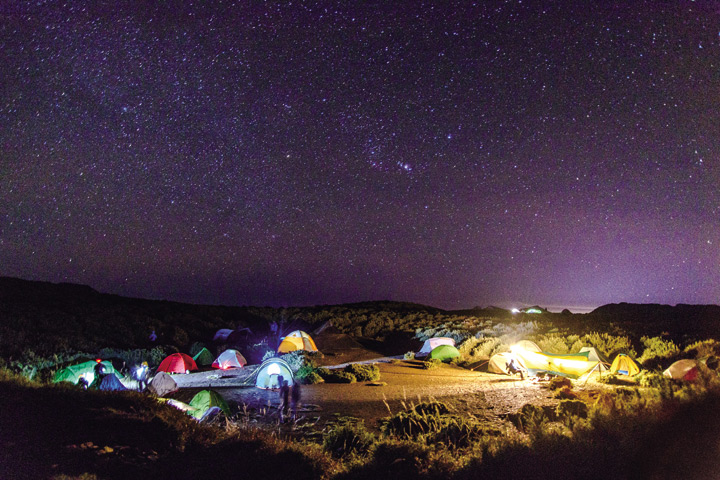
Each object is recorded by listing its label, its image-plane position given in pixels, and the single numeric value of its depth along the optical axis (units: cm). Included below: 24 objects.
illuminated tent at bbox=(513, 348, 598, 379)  1501
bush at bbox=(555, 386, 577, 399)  1180
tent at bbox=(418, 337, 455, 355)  2335
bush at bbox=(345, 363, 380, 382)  1622
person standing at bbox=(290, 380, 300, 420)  1136
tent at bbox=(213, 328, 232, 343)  2860
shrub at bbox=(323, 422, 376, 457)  721
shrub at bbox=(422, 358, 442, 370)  1932
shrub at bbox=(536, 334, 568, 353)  1953
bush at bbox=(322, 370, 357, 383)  1578
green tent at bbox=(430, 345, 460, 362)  2084
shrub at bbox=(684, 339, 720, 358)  1416
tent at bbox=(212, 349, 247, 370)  1981
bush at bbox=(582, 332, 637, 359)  1731
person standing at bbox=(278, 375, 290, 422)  1091
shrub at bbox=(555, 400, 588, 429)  886
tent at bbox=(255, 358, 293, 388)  1450
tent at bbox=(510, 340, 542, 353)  1742
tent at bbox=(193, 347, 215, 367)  2083
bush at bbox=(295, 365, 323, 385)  1552
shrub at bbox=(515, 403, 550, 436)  847
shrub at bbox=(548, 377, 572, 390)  1315
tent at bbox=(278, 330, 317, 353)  2342
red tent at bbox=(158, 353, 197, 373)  1827
